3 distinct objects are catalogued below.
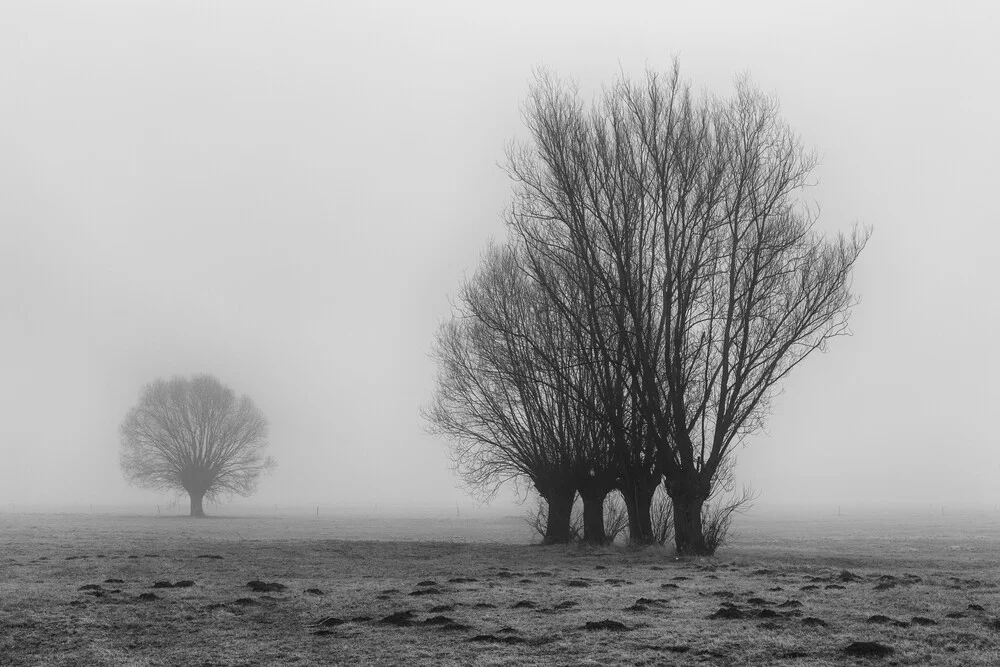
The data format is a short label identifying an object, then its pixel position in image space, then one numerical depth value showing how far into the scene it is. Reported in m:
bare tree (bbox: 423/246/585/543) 33.34
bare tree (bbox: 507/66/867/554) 26.69
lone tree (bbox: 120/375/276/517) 82.06
